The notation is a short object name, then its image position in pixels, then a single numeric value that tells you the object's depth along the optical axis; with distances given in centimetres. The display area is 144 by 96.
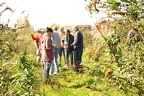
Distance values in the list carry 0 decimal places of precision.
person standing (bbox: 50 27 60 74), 1083
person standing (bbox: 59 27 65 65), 1219
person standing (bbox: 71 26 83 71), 1067
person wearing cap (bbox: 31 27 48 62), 1001
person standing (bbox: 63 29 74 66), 1150
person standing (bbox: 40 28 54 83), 888
